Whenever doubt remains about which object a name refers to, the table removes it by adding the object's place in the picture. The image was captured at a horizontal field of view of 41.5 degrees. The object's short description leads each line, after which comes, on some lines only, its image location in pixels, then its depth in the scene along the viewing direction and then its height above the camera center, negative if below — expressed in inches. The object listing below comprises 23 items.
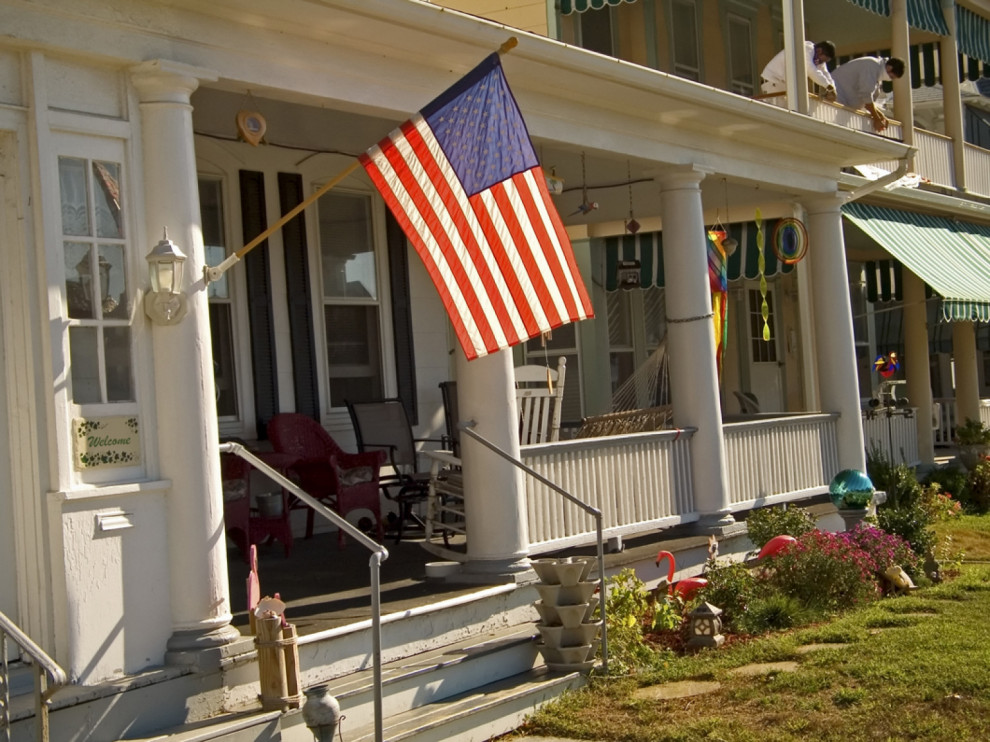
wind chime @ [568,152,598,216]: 452.3 +73.2
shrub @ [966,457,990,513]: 628.7 -49.7
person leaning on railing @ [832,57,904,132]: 584.4 +140.5
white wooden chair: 382.3 +0.9
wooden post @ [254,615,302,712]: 235.6 -41.8
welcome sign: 233.9 +0.2
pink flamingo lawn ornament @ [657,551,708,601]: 373.9 -52.0
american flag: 263.6 +43.7
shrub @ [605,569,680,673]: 319.3 -54.3
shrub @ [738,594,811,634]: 361.7 -60.7
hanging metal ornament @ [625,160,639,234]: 510.8 +71.3
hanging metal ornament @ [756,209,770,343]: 494.0 +56.6
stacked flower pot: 300.2 -46.3
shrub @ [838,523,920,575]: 409.7 -48.8
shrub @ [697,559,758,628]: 366.0 -53.4
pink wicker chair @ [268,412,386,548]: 365.7 -13.0
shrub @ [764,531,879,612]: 381.4 -51.7
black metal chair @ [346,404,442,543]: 413.7 -3.1
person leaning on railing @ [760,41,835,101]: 527.8 +133.1
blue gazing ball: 440.1 -32.7
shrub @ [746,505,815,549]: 414.6 -40.4
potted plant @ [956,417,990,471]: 668.1 -29.7
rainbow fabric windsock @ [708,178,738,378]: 476.4 +45.4
